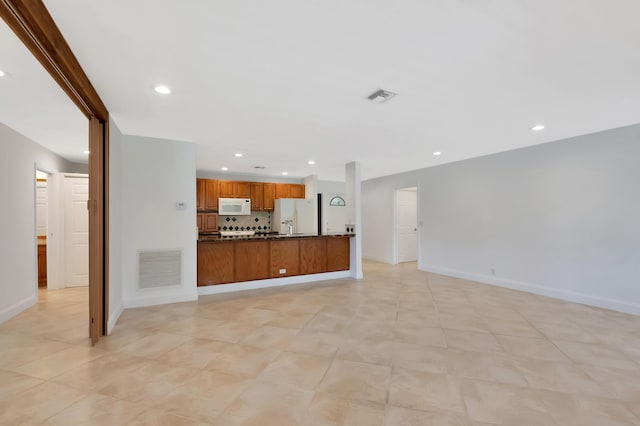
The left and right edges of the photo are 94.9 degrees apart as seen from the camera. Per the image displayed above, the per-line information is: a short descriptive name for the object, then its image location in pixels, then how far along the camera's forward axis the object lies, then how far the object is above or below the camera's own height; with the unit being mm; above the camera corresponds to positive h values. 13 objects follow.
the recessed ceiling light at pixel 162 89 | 2625 +1118
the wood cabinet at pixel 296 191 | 8133 +593
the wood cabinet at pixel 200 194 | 7027 +437
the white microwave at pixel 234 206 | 7196 +151
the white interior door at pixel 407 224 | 7947 -335
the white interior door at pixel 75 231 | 5266 -339
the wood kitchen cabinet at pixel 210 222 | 7176 -241
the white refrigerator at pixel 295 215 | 7504 -76
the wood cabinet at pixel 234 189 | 7309 +589
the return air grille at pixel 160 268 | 4152 -809
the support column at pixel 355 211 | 6004 +20
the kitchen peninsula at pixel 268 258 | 4863 -851
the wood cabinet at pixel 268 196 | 7781 +431
